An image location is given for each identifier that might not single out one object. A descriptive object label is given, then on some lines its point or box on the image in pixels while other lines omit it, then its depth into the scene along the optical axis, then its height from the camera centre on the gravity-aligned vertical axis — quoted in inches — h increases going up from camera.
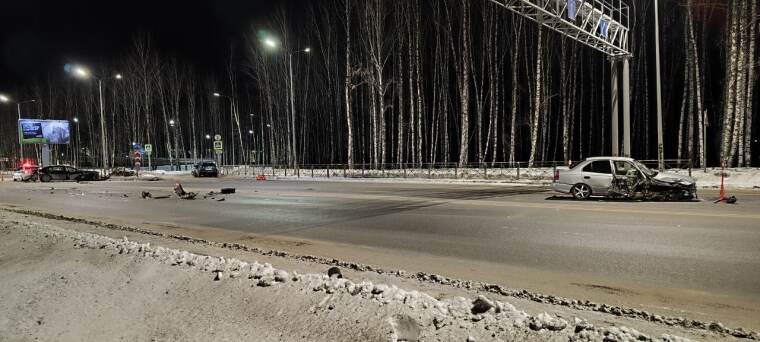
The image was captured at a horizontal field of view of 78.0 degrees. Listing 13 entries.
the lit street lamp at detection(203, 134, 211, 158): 3780.5 +90.9
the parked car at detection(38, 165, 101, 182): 1517.0 -39.3
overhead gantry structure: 715.4 +207.1
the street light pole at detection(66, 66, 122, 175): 1430.9 +281.4
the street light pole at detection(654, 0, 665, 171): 860.4 +55.3
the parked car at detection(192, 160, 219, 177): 1716.3 -39.7
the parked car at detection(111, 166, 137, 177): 1818.7 -48.3
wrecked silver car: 545.3 -38.0
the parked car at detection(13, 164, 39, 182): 1537.9 -39.5
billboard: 2082.9 +141.2
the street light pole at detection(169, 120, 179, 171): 2426.8 +46.0
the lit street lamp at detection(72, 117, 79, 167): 3318.2 +30.9
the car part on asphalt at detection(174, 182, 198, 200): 777.6 -58.3
